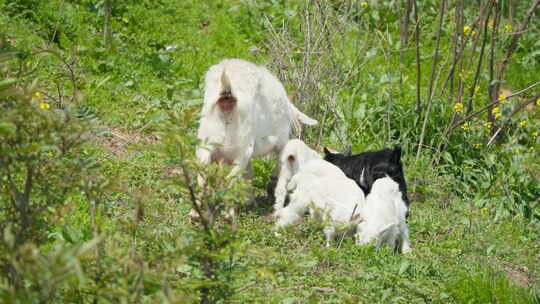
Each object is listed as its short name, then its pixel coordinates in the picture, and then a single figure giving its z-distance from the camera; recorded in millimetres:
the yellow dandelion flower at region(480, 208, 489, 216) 13600
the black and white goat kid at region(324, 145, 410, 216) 12234
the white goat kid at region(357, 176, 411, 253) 11000
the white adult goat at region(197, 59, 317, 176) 11281
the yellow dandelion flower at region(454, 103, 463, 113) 15297
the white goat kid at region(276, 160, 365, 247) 11352
